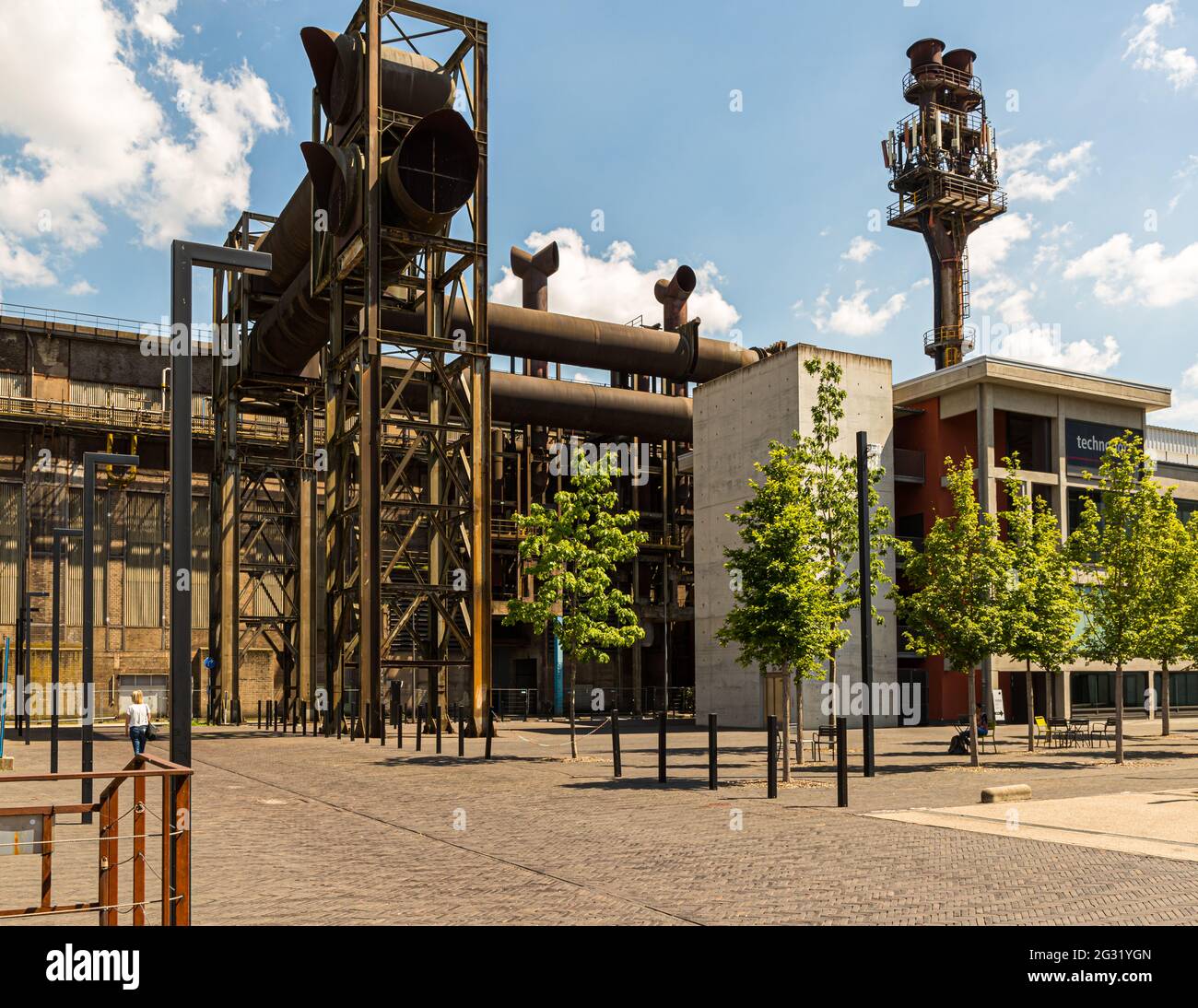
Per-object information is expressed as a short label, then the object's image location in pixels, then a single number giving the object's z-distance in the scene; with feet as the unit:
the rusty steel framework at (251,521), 154.92
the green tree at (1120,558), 90.58
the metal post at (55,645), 68.80
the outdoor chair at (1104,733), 107.28
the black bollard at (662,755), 69.76
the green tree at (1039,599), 84.23
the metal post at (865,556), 72.08
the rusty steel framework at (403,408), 115.96
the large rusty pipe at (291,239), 133.18
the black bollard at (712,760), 66.23
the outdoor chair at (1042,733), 111.55
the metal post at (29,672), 144.97
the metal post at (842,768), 54.85
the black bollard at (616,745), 75.05
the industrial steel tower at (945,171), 235.20
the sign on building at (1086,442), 165.68
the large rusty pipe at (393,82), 120.78
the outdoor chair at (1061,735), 103.60
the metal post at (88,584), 54.19
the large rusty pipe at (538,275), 176.04
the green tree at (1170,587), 93.56
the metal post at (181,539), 32.32
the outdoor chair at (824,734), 88.48
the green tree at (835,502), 78.59
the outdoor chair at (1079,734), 103.30
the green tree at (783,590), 72.59
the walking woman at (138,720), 80.89
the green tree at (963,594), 83.05
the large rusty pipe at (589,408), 168.25
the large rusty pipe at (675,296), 186.19
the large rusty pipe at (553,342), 141.59
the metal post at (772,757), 60.70
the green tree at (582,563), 87.92
